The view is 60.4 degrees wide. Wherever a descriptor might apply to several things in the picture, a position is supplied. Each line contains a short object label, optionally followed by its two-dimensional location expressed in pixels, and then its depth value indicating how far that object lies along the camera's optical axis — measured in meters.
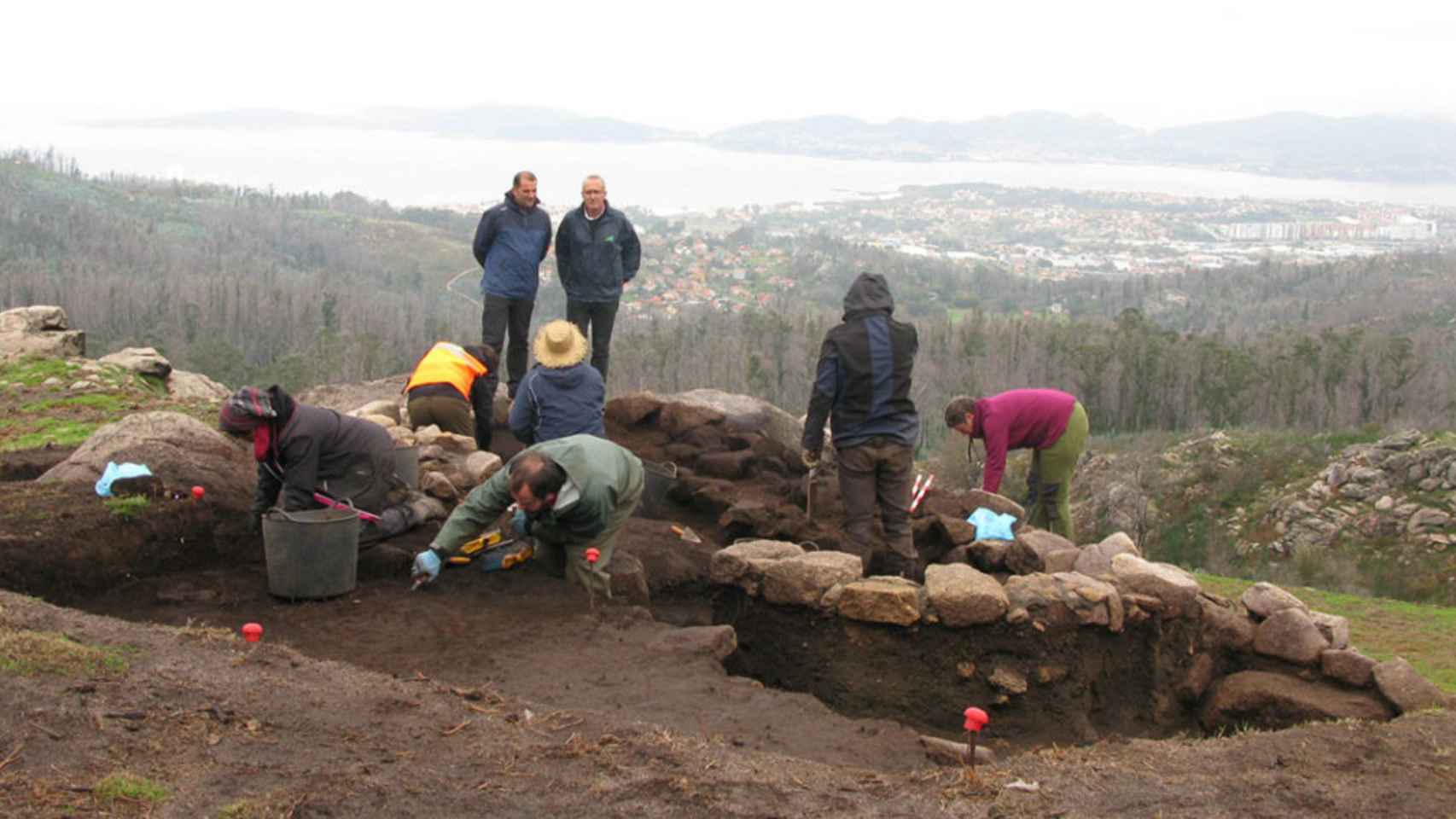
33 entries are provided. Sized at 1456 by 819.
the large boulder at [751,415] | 14.76
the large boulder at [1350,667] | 8.83
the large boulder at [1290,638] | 9.16
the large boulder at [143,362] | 19.31
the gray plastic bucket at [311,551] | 8.14
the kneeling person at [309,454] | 8.33
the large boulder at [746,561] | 9.21
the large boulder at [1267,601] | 9.60
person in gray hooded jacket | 9.62
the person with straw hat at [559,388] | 9.80
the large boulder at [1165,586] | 9.34
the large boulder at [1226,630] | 9.52
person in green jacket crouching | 7.73
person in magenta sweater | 12.23
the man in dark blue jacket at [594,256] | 13.16
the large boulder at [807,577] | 8.96
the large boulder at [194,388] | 19.08
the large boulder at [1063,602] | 8.80
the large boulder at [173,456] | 9.71
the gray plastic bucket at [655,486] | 11.13
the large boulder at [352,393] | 16.20
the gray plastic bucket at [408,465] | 10.08
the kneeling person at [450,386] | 12.36
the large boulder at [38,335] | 19.91
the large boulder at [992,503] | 12.75
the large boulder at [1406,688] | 8.39
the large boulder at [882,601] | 8.66
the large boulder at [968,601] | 8.62
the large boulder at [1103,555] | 10.38
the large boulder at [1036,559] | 10.64
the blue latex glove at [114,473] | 9.15
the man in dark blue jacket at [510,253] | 13.03
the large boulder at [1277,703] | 8.53
